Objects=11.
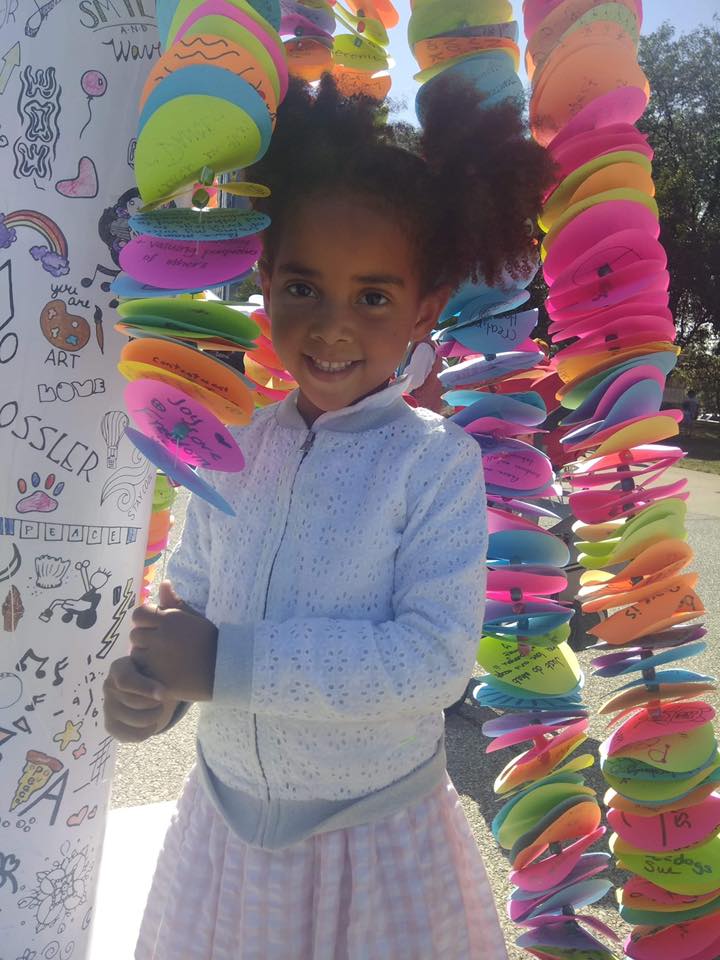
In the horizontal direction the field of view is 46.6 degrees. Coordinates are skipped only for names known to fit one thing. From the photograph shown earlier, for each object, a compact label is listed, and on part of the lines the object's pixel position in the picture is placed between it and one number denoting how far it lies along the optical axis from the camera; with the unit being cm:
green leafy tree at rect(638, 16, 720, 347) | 1611
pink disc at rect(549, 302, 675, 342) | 136
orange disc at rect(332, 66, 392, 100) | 139
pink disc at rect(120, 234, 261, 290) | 105
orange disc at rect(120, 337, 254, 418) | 108
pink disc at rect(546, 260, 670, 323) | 134
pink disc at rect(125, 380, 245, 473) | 109
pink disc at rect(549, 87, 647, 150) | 132
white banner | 132
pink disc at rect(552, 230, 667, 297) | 132
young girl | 104
